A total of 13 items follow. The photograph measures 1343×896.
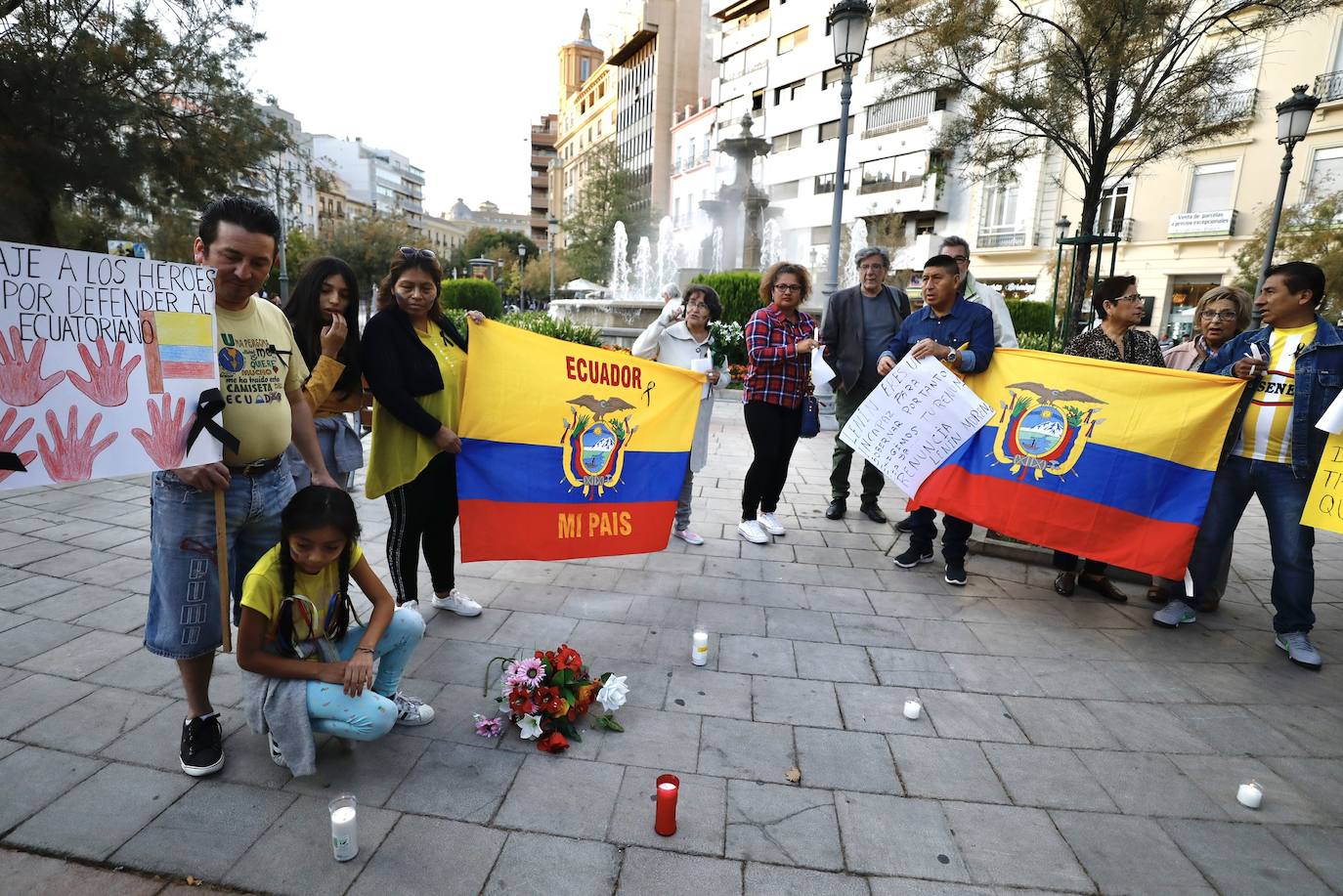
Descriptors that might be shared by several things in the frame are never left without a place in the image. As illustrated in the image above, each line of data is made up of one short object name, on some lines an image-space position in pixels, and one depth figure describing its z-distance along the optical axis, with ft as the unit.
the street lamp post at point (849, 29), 26.50
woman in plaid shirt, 15.12
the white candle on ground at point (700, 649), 10.34
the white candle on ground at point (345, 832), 6.27
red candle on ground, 6.73
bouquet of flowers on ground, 8.36
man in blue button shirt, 13.39
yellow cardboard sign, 10.33
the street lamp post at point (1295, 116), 35.32
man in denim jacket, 10.66
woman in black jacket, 10.21
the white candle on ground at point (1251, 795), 7.61
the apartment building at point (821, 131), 104.58
